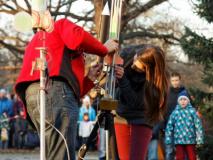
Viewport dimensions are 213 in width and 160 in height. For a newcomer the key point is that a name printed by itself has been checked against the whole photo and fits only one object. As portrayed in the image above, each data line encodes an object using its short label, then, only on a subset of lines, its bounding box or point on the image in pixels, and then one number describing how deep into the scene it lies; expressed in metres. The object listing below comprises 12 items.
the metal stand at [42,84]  4.06
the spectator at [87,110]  17.84
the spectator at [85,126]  17.64
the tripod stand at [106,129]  5.12
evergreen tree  11.63
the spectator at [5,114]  18.37
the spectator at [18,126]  18.72
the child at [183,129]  10.71
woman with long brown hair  5.84
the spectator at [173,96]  11.41
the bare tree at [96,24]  22.92
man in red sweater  4.35
